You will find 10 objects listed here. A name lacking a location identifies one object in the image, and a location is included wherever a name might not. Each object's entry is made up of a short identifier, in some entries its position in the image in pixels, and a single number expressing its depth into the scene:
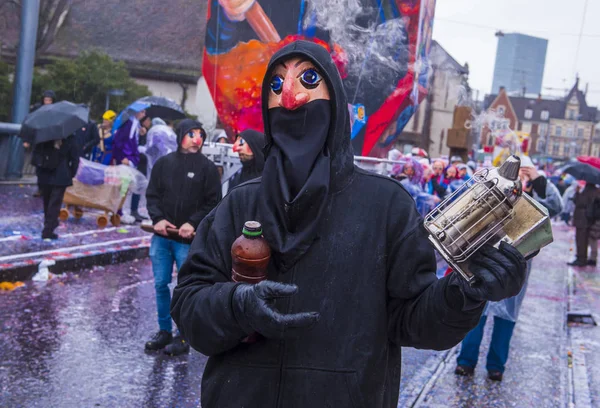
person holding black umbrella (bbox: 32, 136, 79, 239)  9.41
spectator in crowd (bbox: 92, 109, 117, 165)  12.75
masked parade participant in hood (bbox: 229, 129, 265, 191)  5.91
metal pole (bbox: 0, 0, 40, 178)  15.74
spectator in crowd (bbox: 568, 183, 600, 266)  14.09
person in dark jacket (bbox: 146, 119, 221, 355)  5.77
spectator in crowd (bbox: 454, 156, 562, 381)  5.81
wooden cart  11.20
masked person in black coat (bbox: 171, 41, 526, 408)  2.12
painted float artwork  6.54
